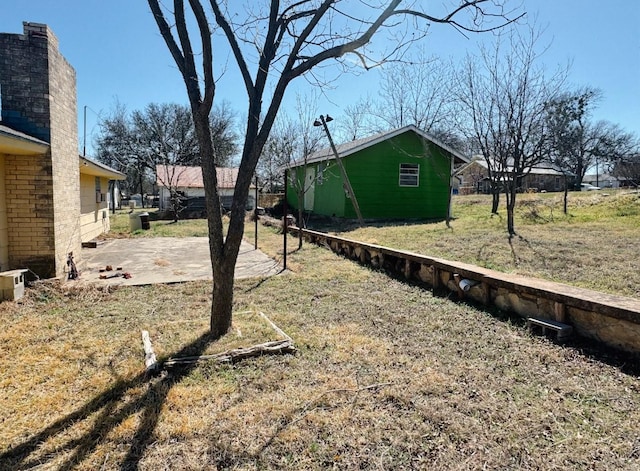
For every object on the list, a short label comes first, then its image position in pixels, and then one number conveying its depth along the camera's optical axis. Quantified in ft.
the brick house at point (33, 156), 16.43
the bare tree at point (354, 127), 70.18
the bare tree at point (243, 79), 10.76
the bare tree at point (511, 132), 33.73
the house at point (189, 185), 73.77
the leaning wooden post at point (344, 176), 42.93
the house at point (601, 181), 195.11
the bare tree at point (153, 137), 111.65
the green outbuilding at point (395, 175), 48.85
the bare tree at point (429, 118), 55.22
